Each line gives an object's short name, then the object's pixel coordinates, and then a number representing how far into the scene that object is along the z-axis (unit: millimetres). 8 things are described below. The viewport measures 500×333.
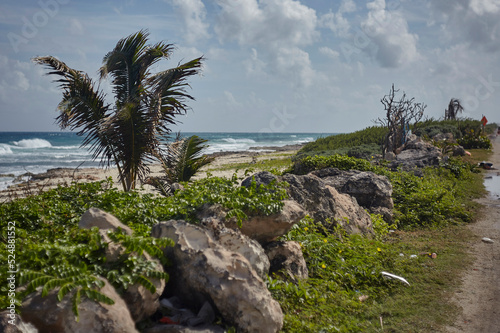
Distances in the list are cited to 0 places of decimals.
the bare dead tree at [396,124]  18445
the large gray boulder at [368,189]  9234
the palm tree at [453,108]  42719
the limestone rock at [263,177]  7099
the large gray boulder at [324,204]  7250
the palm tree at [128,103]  7777
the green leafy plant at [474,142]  26906
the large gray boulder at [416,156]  14837
